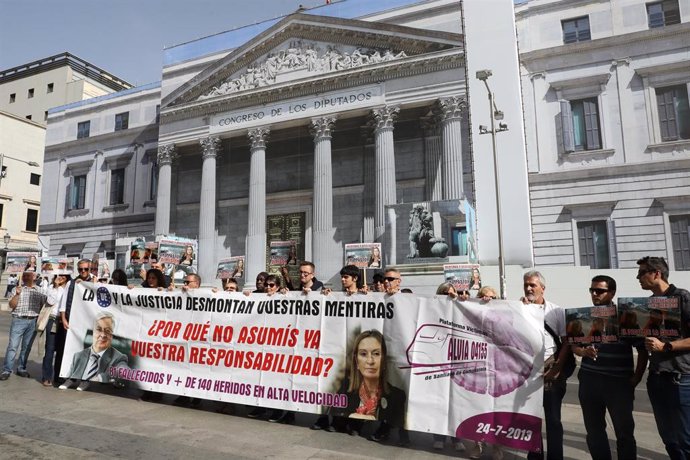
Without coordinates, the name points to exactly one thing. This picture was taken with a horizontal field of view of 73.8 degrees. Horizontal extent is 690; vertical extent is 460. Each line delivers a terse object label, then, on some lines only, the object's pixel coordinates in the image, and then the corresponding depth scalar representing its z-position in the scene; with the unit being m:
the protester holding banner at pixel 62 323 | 7.74
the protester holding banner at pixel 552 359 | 4.48
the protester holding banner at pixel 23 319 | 8.14
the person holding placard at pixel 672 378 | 3.79
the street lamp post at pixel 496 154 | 16.84
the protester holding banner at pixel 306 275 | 6.27
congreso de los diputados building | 19.28
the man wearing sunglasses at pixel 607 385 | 4.03
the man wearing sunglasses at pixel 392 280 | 5.75
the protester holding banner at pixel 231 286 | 7.22
